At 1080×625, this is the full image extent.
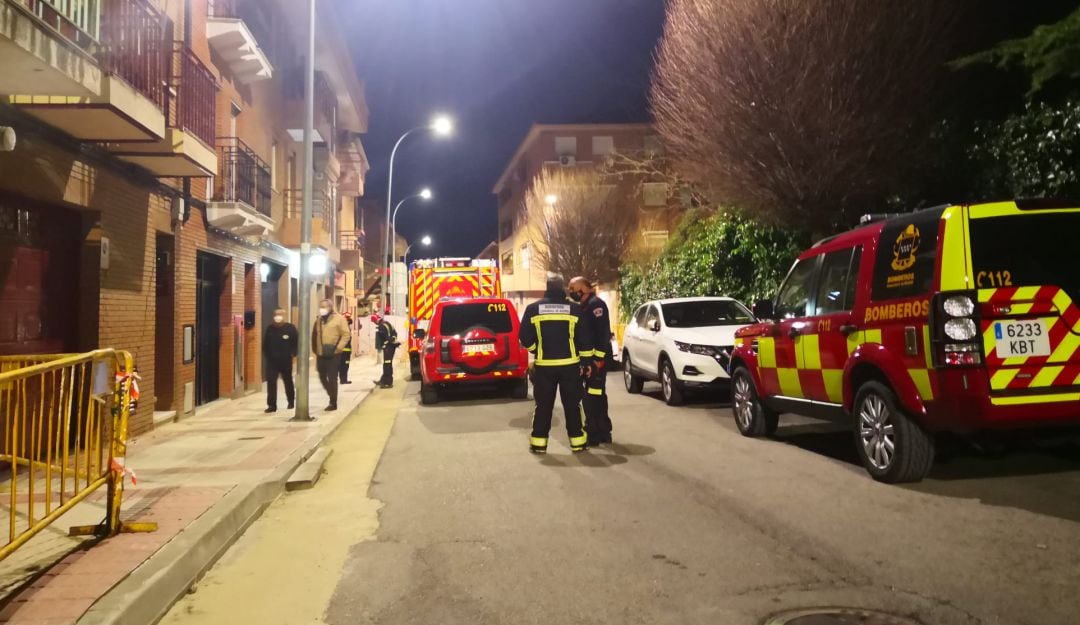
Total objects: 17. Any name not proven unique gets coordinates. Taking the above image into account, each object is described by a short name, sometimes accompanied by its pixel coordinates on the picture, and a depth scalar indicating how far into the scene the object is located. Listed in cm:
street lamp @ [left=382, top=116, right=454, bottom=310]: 2370
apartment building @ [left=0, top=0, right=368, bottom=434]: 743
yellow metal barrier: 446
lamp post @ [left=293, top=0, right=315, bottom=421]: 1143
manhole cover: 358
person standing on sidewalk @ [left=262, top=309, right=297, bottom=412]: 1275
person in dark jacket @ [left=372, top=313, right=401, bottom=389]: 1778
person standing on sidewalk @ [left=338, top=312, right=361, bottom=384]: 1759
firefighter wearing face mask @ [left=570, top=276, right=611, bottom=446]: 842
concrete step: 725
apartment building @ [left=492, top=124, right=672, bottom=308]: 4184
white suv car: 1125
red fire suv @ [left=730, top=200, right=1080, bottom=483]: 545
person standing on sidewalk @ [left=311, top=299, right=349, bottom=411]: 1283
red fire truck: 2005
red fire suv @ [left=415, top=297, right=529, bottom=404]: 1306
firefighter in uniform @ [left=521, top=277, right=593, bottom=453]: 808
